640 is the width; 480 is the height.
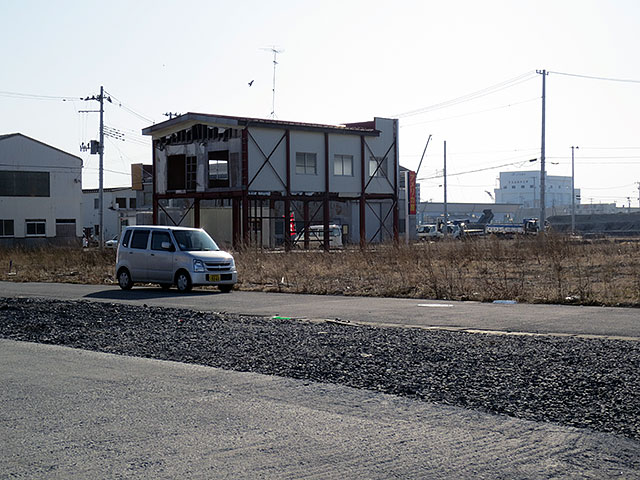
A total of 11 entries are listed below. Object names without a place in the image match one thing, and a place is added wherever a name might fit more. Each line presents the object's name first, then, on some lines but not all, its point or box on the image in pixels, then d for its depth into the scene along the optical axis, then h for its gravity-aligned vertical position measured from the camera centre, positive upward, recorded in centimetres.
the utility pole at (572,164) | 9742 +813
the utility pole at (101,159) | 5247 +506
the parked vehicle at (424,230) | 8468 +1
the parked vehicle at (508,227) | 7631 +29
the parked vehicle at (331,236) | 5391 -41
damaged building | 4469 +414
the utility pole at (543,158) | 5428 +495
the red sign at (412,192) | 7225 +357
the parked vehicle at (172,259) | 2192 -82
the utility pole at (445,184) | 6766 +406
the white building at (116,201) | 7912 +340
